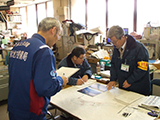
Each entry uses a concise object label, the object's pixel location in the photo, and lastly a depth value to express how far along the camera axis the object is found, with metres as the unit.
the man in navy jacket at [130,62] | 1.89
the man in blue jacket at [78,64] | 2.23
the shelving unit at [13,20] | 9.09
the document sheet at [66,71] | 1.89
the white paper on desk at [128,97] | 1.66
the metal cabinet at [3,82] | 3.40
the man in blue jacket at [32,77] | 1.15
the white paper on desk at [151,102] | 1.52
